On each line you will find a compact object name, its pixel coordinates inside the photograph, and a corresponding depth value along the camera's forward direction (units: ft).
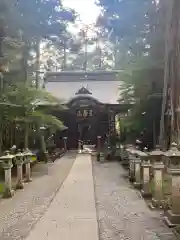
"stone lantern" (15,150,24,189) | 20.10
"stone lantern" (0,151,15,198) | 17.27
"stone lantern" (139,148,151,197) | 16.77
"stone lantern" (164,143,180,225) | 11.48
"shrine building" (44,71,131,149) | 52.60
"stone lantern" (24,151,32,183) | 23.16
